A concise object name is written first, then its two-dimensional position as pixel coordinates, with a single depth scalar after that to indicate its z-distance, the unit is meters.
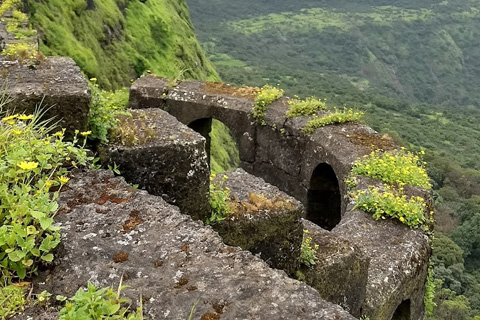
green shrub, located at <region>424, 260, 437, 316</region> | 7.83
